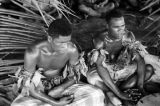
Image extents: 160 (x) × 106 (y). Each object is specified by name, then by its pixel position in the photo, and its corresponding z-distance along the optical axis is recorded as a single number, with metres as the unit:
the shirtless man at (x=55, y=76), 2.04
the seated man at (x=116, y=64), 2.51
